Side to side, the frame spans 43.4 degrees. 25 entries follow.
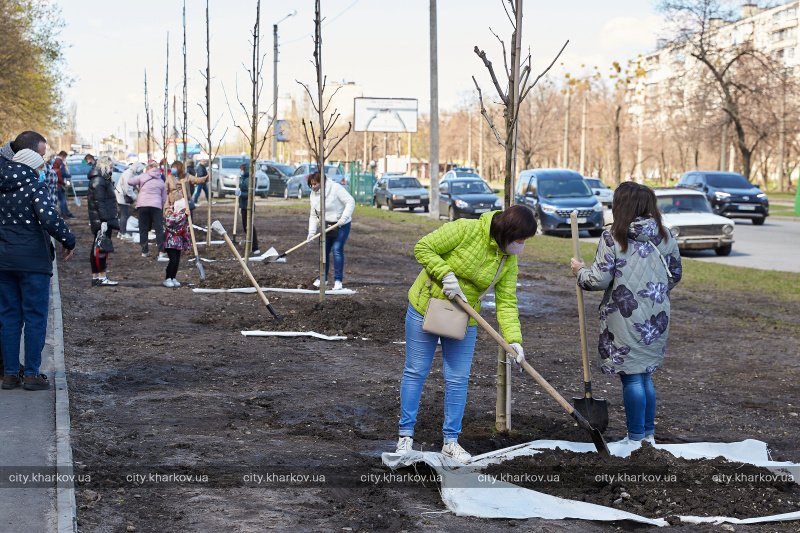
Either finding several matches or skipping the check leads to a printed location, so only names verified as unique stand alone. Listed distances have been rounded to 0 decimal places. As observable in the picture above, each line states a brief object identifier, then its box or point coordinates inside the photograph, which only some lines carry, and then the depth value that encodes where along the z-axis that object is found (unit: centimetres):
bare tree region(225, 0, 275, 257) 1647
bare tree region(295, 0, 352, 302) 1142
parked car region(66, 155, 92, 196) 3947
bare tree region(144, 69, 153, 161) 2583
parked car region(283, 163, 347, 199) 4572
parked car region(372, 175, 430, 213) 4009
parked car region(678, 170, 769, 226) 3094
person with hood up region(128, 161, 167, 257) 1630
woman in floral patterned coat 573
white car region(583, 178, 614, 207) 4208
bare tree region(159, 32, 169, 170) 2548
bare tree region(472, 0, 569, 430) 630
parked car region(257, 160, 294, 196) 4766
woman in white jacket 1308
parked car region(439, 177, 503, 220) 3031
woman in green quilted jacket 535
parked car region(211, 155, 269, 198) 4516
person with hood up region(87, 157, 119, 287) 1542
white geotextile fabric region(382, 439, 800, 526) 482
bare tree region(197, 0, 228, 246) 1940
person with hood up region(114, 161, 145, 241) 1836
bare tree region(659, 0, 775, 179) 4991
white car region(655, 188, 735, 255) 2086
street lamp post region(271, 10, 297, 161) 4819
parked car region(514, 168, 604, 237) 2603
